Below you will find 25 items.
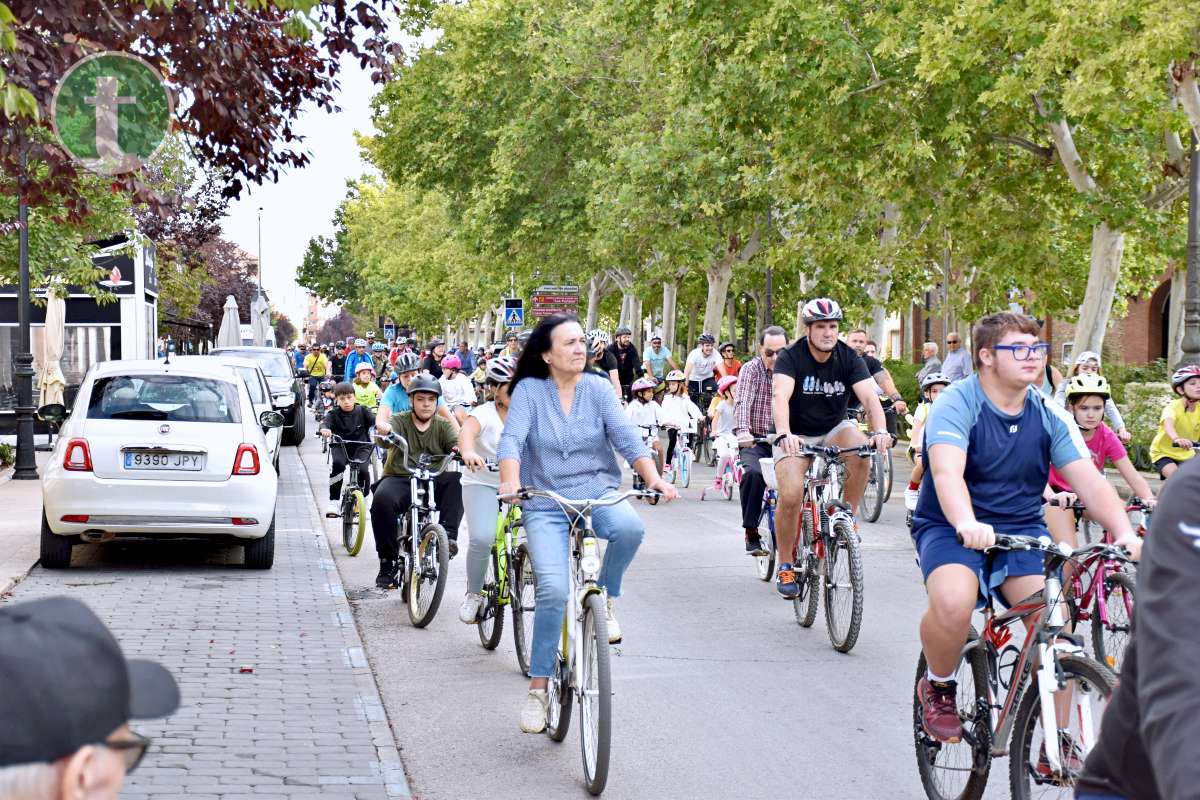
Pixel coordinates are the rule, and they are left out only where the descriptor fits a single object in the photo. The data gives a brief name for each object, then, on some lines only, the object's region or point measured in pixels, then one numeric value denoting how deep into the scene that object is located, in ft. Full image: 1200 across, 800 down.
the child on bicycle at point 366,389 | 61.62
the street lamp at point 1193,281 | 63.72
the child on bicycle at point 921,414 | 41.24
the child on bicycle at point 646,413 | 66.44
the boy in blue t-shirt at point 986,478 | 16.93
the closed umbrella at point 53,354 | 81.76
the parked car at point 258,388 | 67.97
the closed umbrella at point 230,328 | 135.54
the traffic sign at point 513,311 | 148.15
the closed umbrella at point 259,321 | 175.61
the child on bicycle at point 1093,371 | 37.81
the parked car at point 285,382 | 92.65
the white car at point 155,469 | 38.04
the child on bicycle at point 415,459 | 33.96
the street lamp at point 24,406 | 66.64
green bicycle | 25.58
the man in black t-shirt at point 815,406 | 31.40
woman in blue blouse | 21.29
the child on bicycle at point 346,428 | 47.50
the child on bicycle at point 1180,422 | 37.60
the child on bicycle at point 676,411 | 67.10
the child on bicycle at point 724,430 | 59.16
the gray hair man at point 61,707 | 5.33
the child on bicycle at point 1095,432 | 30.48
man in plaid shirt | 36.29
